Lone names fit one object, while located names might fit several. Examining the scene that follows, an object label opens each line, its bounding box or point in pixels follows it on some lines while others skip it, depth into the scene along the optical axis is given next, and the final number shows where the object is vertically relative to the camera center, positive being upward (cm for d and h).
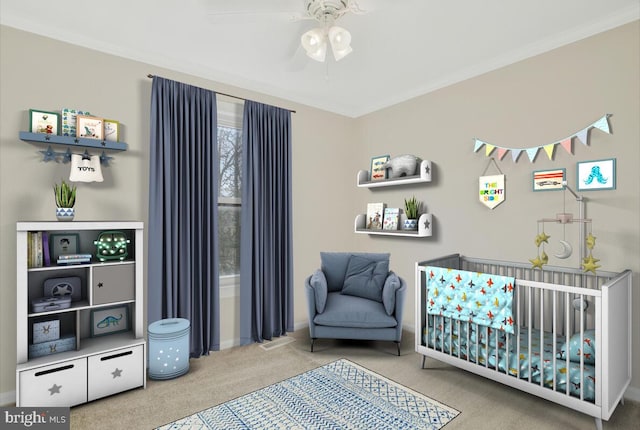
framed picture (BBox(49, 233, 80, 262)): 233 -19
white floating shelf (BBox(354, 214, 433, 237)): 329 -17
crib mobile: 221 -19
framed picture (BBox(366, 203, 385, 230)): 380 +0
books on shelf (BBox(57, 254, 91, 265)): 221 -28
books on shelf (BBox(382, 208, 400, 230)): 365 -4
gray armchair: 289 -81
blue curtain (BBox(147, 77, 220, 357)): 268 +4
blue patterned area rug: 196 -121
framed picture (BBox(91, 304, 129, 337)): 246 -77
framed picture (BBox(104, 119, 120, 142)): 251 +64
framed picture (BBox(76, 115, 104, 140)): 239 +64
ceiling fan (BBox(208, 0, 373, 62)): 197 +120
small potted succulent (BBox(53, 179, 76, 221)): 221 +10
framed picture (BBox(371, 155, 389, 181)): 377 +53
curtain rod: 268 +111
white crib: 183 -85
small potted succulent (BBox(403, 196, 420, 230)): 340 +0
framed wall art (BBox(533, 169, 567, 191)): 249 +26
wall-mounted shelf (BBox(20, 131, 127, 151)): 220 +52
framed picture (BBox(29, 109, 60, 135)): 225 +64
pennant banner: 231 +53
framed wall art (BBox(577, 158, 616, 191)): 228 +27
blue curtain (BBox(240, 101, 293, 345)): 320 -10
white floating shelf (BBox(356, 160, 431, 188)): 329 +37
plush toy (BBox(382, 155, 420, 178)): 343 +51
